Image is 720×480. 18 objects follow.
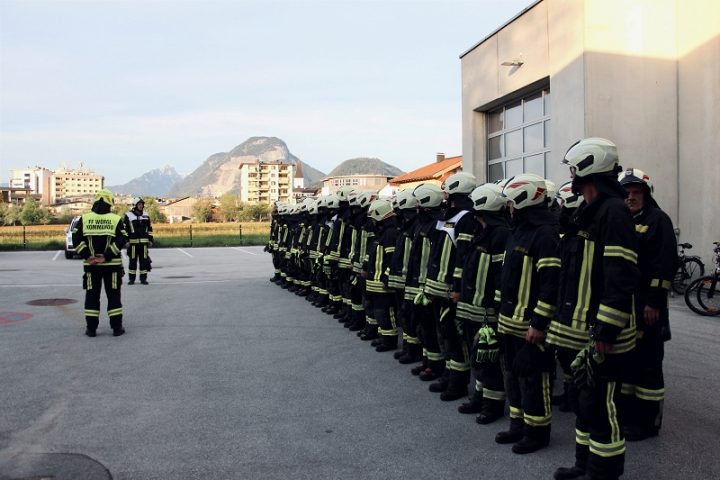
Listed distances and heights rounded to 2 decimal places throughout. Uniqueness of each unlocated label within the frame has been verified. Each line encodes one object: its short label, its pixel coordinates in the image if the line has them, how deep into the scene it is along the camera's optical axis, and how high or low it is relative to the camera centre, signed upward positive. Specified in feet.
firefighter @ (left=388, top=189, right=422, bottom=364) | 25.79 -1.59
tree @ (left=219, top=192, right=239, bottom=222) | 460.14 +10.19
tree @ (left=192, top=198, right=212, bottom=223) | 441.27 +8.82
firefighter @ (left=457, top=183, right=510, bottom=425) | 18.66 -1.72
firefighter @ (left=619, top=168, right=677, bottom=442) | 17.37 -2.93
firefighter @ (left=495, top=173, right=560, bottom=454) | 16.08 -2.00
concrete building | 43.16 +9.63
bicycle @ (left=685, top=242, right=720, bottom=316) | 37.06 -4.34
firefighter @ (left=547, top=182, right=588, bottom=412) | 14.01 -2.30
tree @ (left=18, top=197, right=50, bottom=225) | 282.15 +4.02
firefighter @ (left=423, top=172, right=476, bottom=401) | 20.77 -1.81
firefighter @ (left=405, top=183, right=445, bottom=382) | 23.38 -1.97
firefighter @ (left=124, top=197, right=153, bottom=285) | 54.65 -1.27
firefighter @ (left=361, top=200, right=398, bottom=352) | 28.35 -2.49
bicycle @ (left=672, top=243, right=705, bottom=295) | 43.52 -3.29
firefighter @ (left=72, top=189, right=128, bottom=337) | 32.17 -1.82
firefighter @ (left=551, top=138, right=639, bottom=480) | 13.06 -1.68
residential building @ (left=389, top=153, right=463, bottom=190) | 198.72 +17.88
